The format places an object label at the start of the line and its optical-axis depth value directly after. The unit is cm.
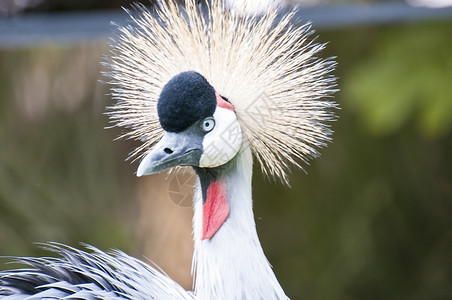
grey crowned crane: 441
